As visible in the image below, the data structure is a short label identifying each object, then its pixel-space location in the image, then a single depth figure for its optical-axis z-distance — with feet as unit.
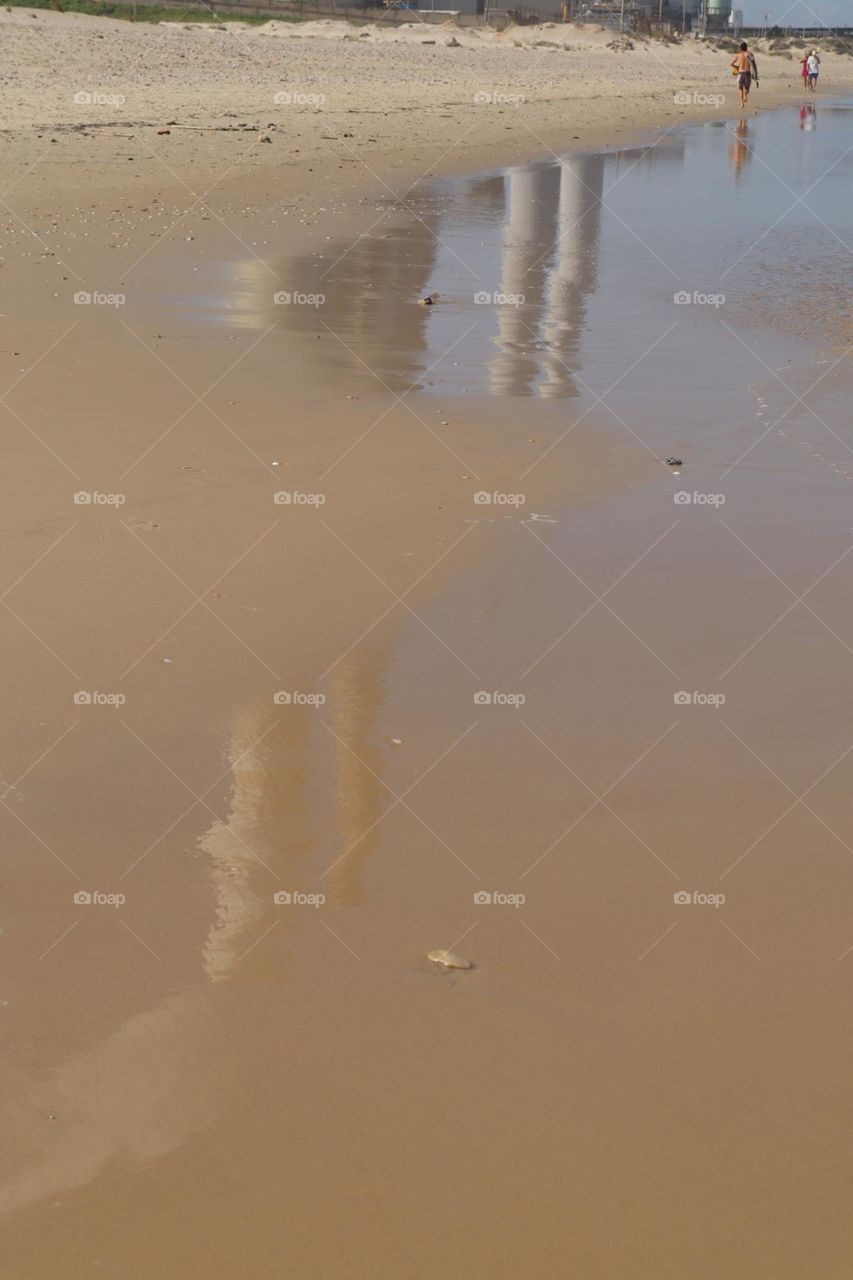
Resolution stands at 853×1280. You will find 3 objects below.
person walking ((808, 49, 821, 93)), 174.50
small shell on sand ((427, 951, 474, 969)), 10.87
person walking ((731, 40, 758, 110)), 127.95
